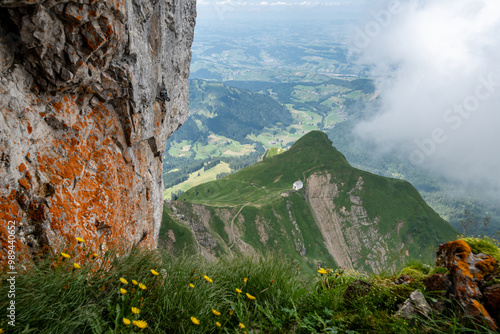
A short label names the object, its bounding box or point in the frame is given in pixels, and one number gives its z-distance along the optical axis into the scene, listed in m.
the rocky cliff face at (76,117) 8.77
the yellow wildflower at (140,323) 4.11
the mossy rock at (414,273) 6.42
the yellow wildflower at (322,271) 7.22
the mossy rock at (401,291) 5.99
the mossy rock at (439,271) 5.96
